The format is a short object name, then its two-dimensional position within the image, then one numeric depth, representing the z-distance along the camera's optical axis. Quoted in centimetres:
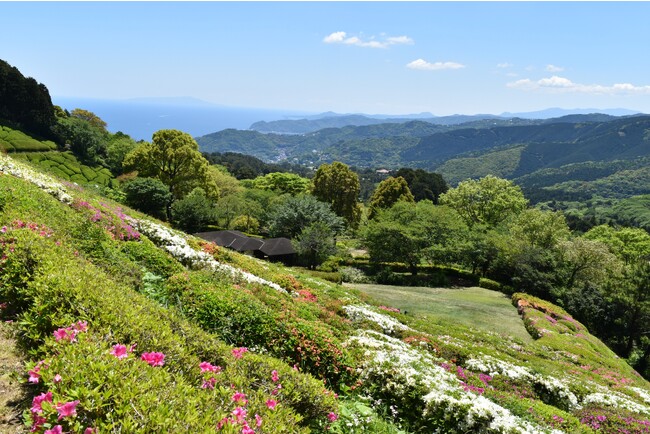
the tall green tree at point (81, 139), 6506
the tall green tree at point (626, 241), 5331
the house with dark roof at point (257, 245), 4056
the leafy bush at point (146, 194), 4178
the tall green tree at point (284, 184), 7938
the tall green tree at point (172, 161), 4606
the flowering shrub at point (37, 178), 1507
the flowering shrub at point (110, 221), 1308
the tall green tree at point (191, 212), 4594
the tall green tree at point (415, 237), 3947
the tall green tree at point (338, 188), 5262
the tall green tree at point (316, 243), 3738
